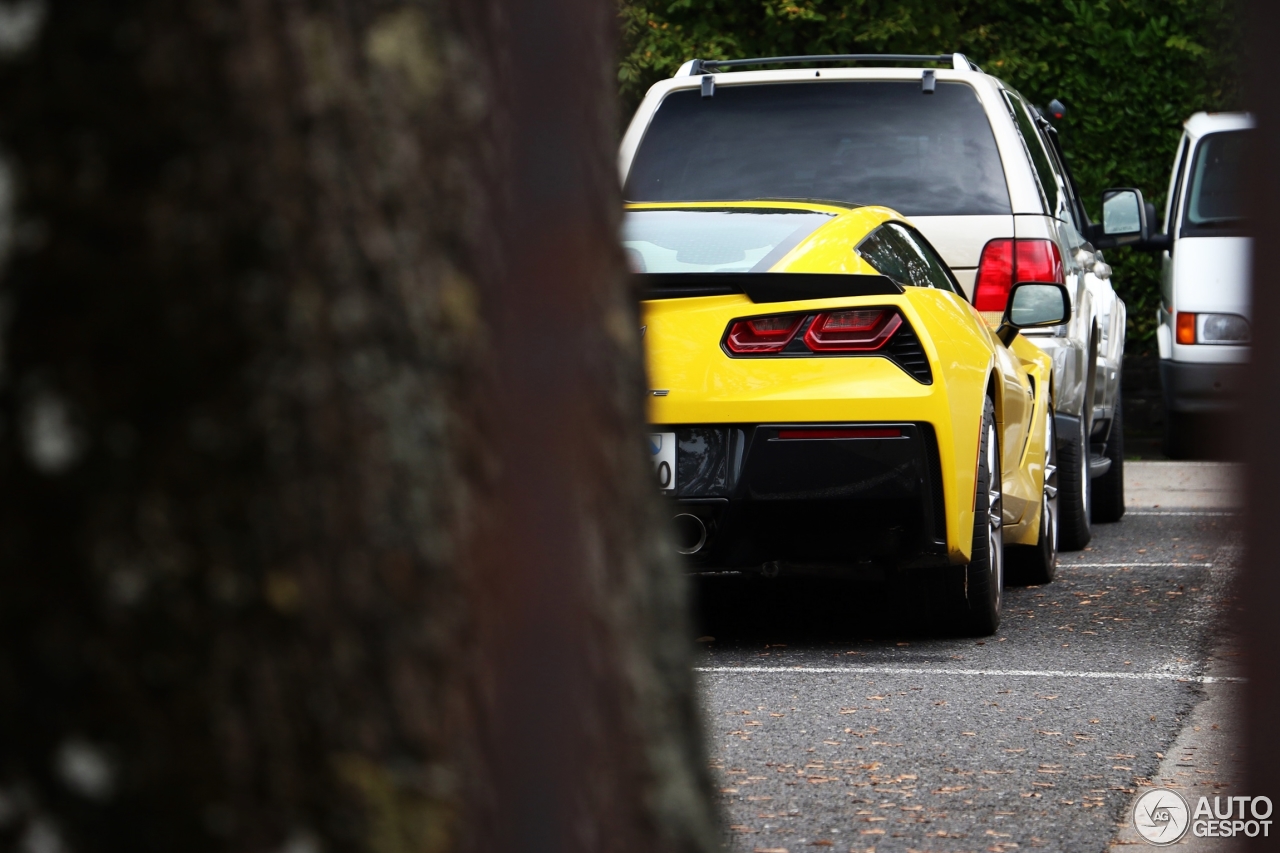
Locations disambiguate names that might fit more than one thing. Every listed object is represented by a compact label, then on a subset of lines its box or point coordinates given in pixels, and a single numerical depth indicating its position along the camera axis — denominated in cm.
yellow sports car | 1066
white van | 2317
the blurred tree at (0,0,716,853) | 245
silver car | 1455
